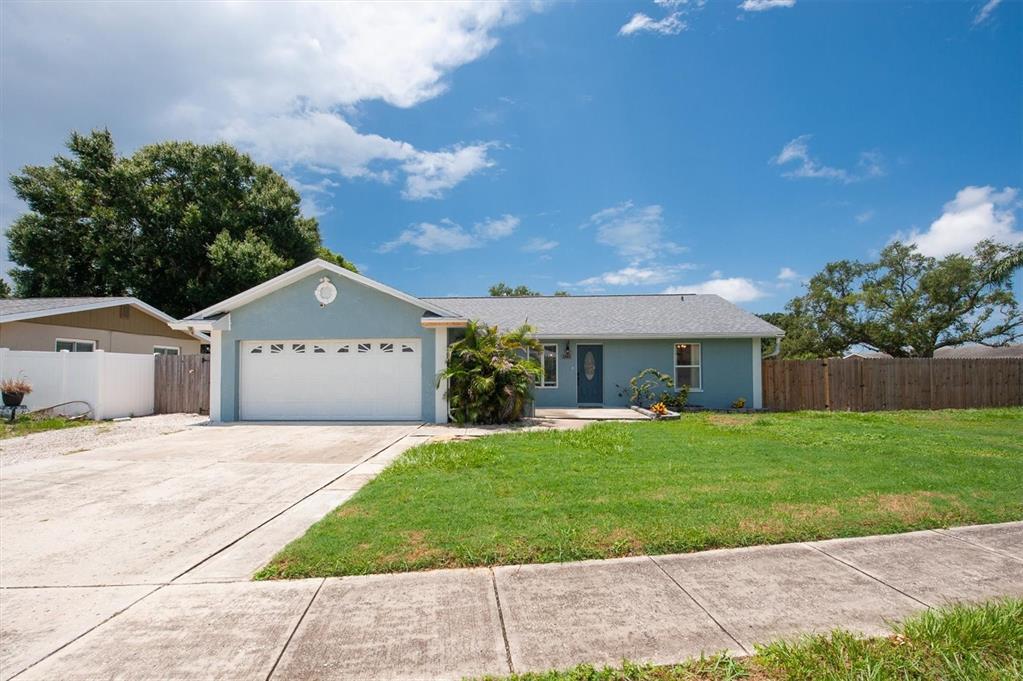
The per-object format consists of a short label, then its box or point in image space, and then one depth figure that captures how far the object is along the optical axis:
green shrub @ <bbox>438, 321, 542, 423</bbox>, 11.77
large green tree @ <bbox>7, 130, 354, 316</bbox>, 23.69
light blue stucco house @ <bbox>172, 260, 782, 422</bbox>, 12.73
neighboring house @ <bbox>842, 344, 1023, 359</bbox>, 31.03
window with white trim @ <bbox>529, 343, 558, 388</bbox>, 16.33
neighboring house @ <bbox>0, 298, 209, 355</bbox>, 14.22
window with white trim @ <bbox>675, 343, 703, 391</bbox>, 15.95
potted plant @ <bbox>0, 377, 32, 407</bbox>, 12.12
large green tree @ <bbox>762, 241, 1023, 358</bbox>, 26.75
